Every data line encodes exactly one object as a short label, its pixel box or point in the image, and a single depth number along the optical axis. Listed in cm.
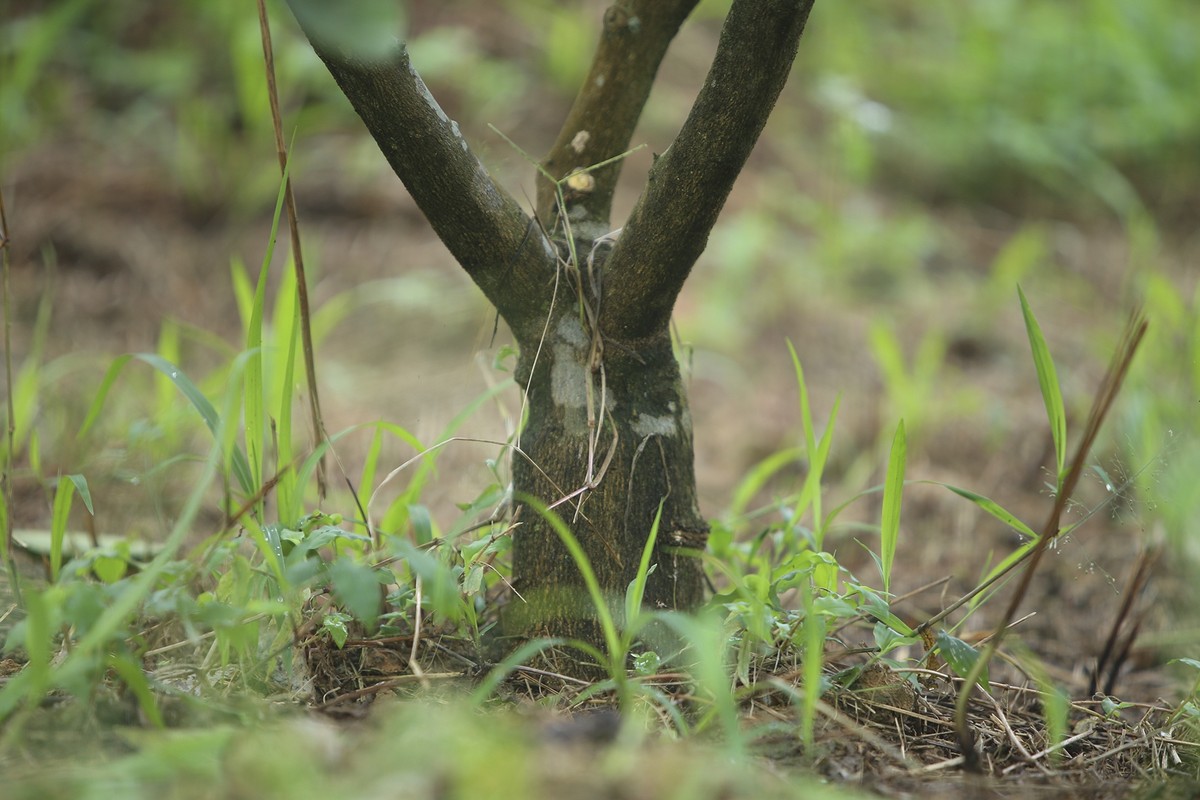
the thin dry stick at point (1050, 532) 347
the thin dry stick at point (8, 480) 359
